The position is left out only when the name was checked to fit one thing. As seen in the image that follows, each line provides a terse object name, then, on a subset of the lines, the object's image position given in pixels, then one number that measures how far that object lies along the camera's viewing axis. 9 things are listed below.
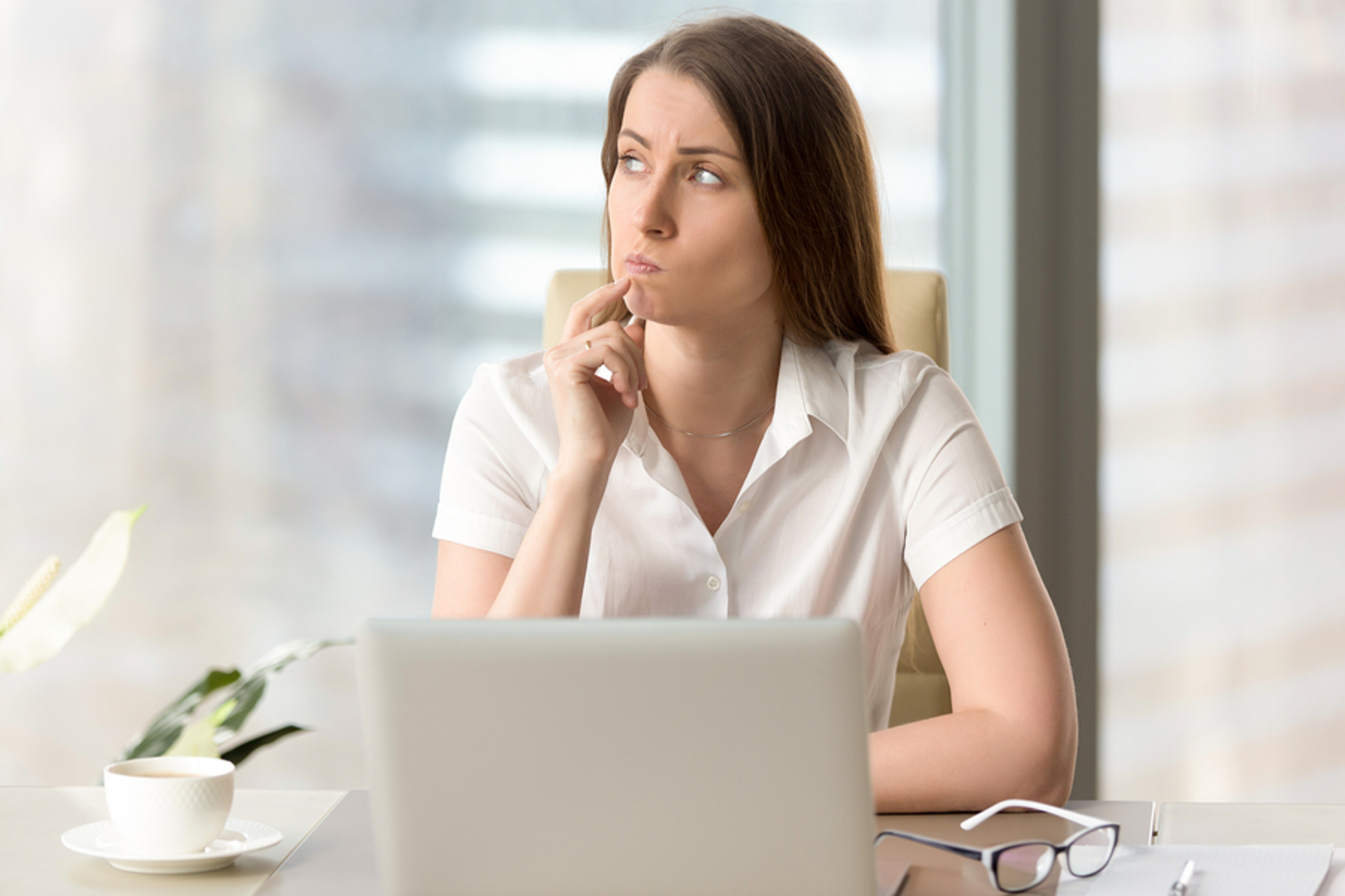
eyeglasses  3.32
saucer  3.36
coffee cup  3.36
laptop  3.21
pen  3.30
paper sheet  3.31
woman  3.68
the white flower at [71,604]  3.26
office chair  3.85
